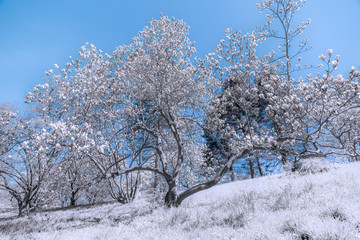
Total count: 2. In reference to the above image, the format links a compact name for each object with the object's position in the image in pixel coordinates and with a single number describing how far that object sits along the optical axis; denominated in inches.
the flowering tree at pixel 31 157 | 268.5
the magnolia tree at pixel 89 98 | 424.3
